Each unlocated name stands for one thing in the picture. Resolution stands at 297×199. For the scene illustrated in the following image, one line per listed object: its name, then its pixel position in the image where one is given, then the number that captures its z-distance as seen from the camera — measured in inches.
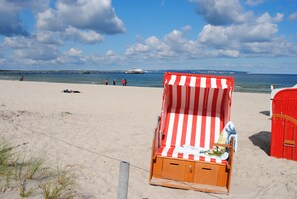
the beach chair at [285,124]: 241.8
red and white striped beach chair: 193.8
